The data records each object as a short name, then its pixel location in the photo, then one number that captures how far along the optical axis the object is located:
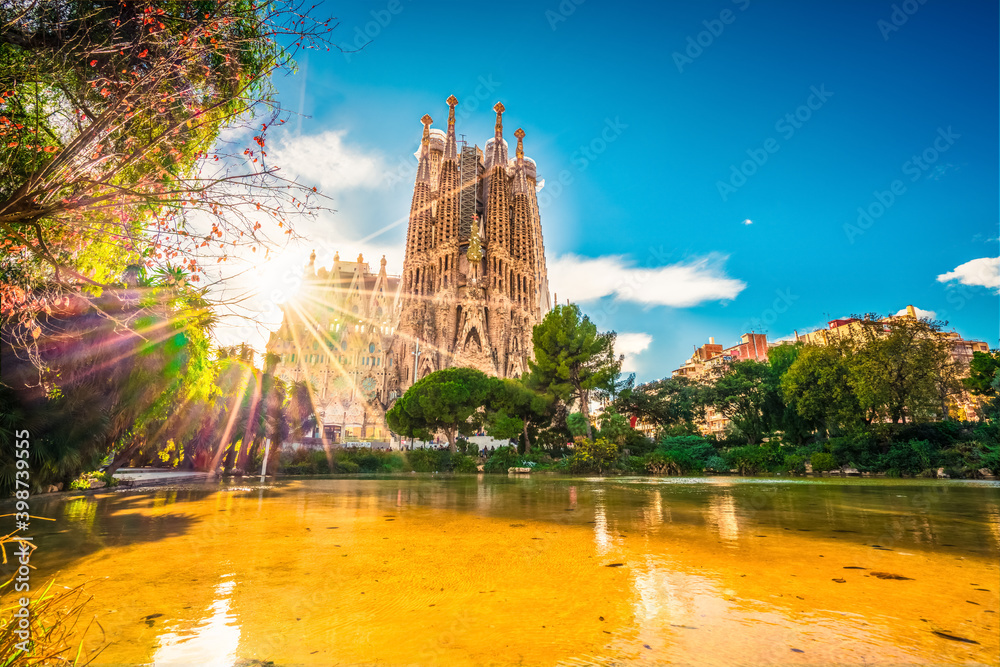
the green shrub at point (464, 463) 23.86
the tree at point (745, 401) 25.95
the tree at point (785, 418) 24.42
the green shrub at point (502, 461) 24.50
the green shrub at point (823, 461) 18.70
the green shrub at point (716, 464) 20.97
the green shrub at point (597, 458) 20.56
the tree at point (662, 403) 28.64
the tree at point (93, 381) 7.68
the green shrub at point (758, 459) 20.45
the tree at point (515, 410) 27.77
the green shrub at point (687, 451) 20.77
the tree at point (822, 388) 20.19
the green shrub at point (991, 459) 14.73
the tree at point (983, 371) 28.58
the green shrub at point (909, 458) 16.38
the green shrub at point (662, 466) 19.94
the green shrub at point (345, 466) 22.50
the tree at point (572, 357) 27.03
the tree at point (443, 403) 29.31
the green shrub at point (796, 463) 19.61
